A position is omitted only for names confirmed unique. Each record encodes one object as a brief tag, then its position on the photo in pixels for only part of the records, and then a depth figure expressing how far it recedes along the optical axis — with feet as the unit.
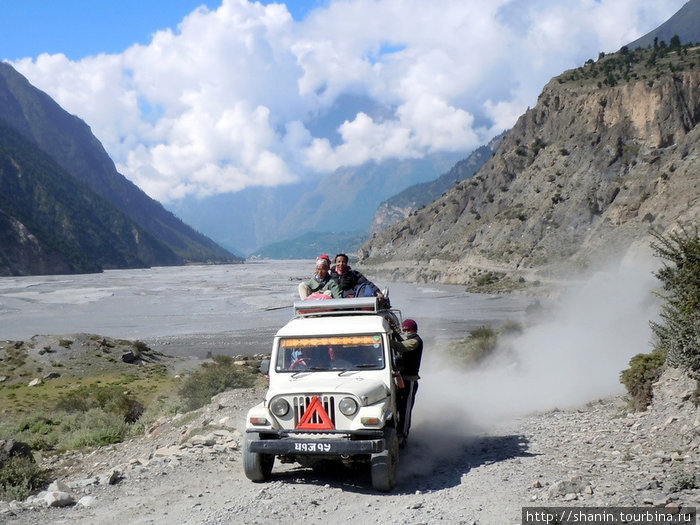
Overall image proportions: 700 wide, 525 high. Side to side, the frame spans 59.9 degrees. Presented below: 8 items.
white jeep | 26.61
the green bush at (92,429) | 55.42
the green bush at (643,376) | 38.83
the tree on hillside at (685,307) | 33.73
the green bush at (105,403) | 72.54
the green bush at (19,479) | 32.35
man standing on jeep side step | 31.96
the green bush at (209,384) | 66.13
